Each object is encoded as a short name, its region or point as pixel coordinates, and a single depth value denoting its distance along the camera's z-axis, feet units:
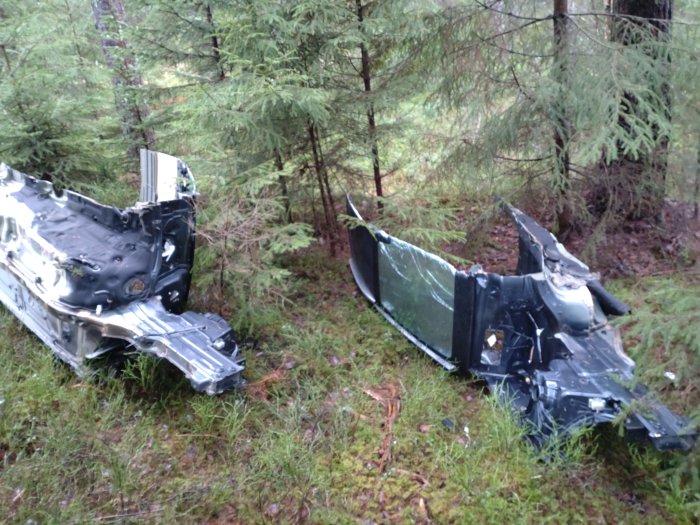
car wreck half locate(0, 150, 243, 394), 12.94
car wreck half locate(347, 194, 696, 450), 11.10
